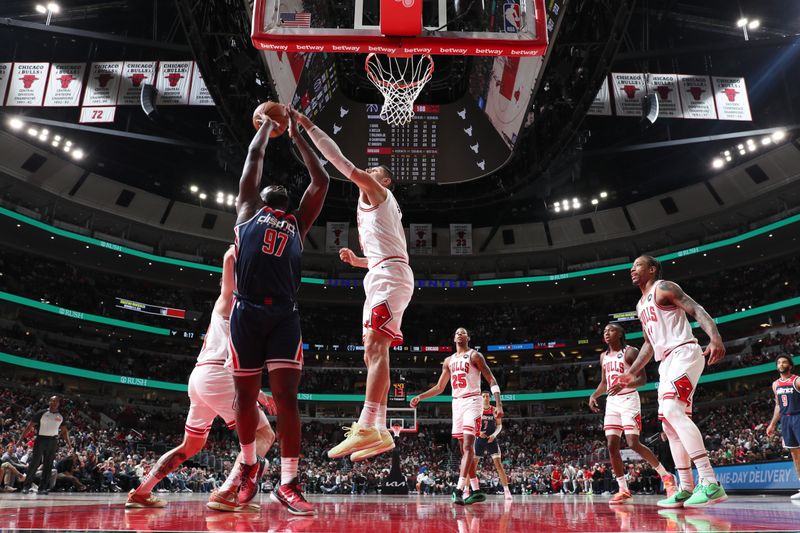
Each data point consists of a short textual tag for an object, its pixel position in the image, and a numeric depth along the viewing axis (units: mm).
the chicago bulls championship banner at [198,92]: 16219
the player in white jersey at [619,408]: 8039
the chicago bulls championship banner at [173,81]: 16344
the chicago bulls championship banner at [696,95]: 16141
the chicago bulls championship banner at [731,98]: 16078
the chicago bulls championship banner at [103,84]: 15930
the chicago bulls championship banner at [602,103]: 17250
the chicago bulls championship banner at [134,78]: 16281
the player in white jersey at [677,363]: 5262
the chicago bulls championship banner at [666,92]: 16281
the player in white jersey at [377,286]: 4594
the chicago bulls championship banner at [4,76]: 15758
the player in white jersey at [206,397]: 5012
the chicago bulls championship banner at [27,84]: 15688
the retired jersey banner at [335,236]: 34188
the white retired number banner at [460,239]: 34625
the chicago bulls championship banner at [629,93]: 17031
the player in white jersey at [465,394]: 8023
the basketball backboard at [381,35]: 7637
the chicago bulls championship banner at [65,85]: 15875
